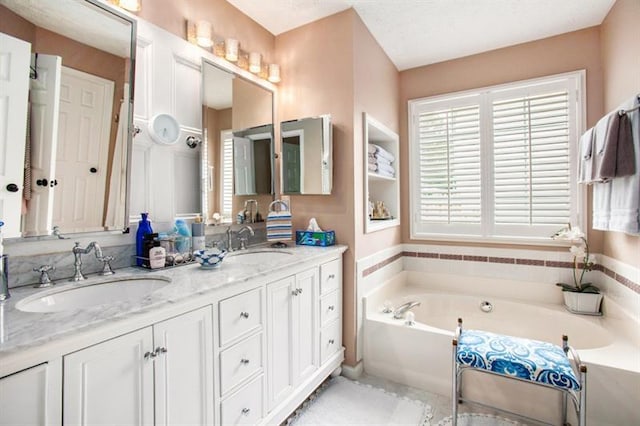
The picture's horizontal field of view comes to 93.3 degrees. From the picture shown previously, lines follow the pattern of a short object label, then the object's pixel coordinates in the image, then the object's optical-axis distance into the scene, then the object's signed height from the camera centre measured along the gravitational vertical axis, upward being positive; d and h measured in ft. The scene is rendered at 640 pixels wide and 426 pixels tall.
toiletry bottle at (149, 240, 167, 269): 4.66 -0.58
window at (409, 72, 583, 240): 7.97 +1.75
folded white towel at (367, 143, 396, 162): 8.34 +1.96
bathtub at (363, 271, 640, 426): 5.28 -2.74
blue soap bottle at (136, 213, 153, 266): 4.85 -0.23
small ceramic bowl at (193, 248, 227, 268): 4.85 -0.63
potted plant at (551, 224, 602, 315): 7.27 -1.62
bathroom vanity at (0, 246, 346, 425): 2.54 -1.45
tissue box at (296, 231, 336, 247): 7.09 -0.44
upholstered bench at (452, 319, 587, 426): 4.53 -2.26
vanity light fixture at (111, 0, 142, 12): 4.79 +3.43
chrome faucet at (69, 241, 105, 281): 4.13 -0.51
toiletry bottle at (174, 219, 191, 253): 5.19 -0.32
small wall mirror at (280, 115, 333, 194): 7.06 +1.54
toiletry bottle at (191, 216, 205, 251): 5.69 -0.33
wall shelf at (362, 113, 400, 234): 8.43 +1.19
